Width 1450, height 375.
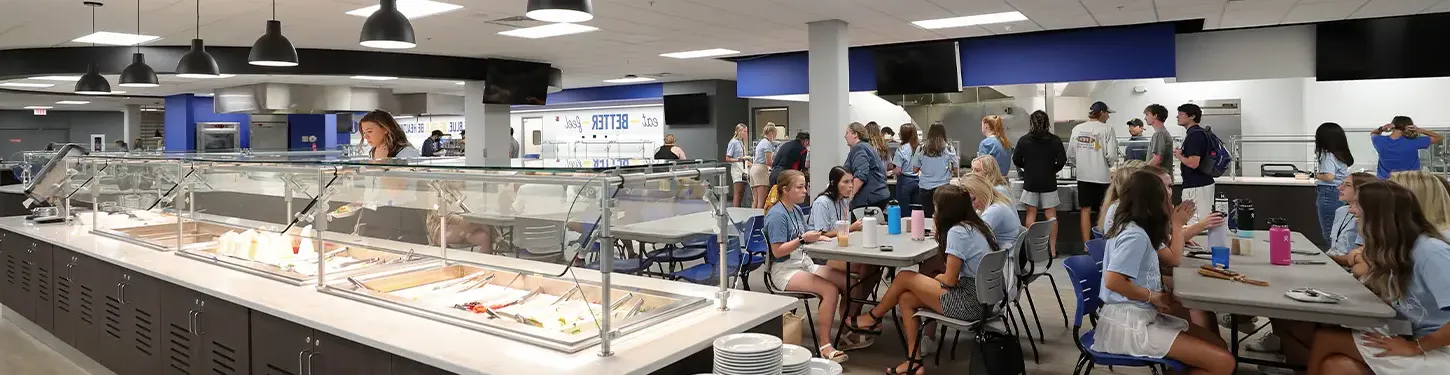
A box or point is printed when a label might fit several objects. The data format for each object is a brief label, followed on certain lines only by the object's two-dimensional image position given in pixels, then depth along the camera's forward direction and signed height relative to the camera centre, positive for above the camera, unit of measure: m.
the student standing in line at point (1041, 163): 7.62 +0.20
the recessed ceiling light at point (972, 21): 7.44 +1.52
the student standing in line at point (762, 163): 9.46 +0.29
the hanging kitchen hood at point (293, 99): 13.27 +1.58
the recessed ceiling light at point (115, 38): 7.21 +1.44
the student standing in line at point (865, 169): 7.19 +0.15
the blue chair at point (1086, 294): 3.25 -0.49
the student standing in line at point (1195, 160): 6.76 +0.18
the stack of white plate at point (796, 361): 2.21 -0.47
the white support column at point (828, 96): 7.50 +0.85
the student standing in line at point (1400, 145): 6.86 +0.29
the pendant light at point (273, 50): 4.60 +0.81
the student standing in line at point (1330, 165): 6.50 +0.12
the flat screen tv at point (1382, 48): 7.96 +1.29
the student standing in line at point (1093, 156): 7.54 +0.25
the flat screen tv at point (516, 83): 10.83 +1.44
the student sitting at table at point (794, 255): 4.46 -0.38
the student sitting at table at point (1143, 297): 3.10 -0.46
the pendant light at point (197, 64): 5.27 +0.84
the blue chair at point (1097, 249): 4.19 -0.34
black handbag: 3.74 -0.77
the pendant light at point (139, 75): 5.72 +0.84
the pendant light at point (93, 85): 6.58 +0.89
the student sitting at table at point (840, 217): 4.79 -0.18
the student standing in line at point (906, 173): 8.34 +0.13
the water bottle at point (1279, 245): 3.73 -0.29
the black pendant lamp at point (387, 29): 4.05 +0.81
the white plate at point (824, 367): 2.27 -0.50
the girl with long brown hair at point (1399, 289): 2.81 -0.39
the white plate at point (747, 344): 2.11 -0.41
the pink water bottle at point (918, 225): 4.64 -0.22
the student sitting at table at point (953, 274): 3.87 -0.42
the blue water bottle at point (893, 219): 4.89 -0.20
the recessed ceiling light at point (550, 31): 7.84 +1.55
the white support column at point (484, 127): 11.28 +0.89
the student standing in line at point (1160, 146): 6.95 +0.31
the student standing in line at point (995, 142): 7.67 +0.40
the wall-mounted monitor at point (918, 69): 9.31 +1.34
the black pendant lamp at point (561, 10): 3.24 +0.72
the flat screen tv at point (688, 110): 14.83 +1.44
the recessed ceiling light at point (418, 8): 6.26 +1.44
